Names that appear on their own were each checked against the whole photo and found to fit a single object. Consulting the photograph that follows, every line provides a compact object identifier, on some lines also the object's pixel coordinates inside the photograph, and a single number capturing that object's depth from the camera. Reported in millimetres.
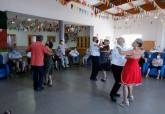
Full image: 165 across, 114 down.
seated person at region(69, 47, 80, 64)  10820
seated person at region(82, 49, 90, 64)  11405
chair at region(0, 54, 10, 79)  7045
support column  10461
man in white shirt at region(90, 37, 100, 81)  6800
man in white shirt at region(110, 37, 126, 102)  4441
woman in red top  4080
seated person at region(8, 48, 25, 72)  7848
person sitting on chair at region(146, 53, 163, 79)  7641
